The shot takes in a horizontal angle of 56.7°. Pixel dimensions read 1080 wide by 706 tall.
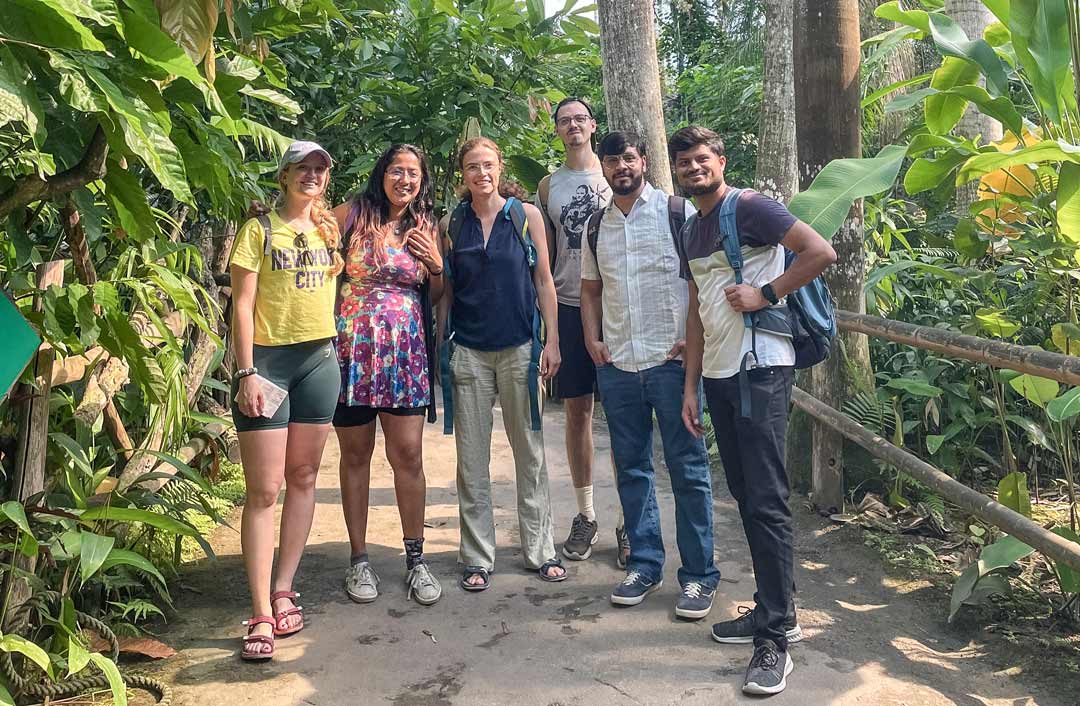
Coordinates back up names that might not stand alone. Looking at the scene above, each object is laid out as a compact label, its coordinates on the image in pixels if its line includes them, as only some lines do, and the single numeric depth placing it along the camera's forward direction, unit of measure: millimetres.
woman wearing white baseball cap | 3537
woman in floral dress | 3939
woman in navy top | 4141
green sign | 1888
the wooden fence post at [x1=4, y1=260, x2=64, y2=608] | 2930
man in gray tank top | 4383
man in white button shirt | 3836
